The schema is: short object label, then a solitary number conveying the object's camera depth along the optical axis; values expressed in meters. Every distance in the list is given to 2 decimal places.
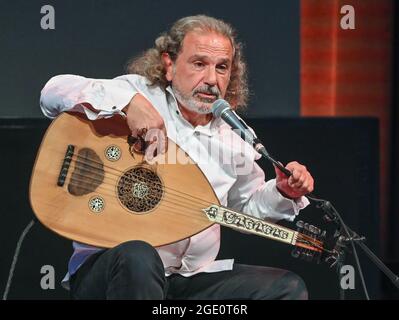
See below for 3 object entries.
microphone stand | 5.45
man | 5.41
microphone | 5.12
